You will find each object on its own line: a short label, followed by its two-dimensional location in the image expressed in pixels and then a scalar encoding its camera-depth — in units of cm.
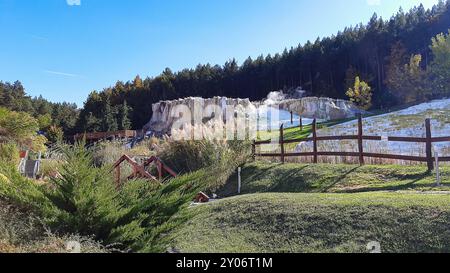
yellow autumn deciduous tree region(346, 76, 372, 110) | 4555
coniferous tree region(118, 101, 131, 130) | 4659
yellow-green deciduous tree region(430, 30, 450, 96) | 3694
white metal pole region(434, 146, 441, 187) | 780
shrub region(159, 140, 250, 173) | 1172
